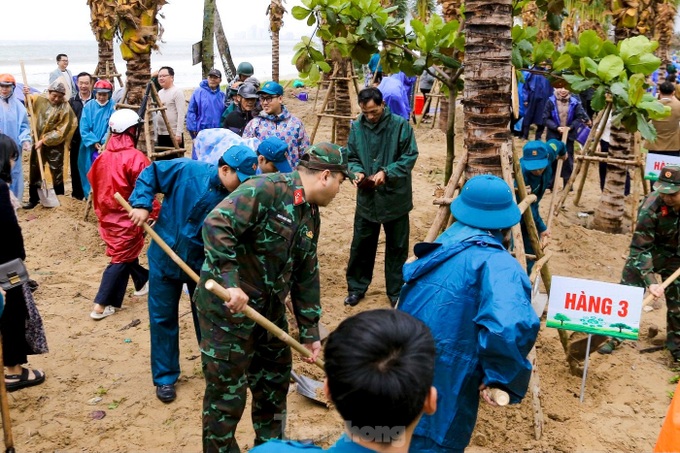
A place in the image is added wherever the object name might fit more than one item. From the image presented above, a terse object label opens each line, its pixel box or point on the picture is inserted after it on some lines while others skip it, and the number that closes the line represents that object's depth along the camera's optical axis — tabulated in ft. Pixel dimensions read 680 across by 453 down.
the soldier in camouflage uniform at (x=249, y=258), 10.85
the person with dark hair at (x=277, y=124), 21.04
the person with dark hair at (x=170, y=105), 30.32
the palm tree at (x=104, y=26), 30.83
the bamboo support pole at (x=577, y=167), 30.30
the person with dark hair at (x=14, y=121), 28.30
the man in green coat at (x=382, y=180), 19.66
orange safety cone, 7.55
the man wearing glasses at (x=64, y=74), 39.91
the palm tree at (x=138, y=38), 28.22
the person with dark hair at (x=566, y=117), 36.09
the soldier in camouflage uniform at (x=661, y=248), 17.46
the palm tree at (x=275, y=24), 67.56
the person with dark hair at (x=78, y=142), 31.91
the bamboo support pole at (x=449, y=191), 14.89
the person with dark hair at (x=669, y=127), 31.94
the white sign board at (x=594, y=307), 14.96
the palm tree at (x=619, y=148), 28.84
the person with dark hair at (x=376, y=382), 5.14
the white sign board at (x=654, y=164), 28.50
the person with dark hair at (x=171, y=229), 14.40
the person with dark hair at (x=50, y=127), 30.07
